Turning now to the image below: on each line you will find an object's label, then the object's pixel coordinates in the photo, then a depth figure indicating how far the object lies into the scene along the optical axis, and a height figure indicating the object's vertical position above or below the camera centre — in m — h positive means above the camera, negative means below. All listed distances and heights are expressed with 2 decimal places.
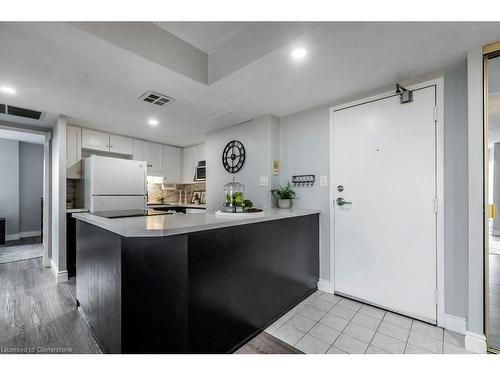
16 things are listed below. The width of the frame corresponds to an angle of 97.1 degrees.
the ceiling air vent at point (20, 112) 2.65 +0.97
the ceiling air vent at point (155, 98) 2.28 +0.96
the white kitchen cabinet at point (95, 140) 3.40 +0.76
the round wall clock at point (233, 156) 3.21 +0.46
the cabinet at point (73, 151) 3.24 +0.54
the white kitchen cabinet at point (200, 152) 4.46 +0.72
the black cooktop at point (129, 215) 1.72 -0.24
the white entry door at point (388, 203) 1.90 -0.16
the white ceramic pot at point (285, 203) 2.69 -0.20
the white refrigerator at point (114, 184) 3.02 +0.05
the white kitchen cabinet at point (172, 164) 4.56 +0.49
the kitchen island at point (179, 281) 1.27 -0.61
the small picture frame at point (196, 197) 4.70 -0.22
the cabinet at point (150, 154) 4.06 +0.63
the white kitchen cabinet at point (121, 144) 3.74 +0.75
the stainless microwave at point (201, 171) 4.33 +0.31
